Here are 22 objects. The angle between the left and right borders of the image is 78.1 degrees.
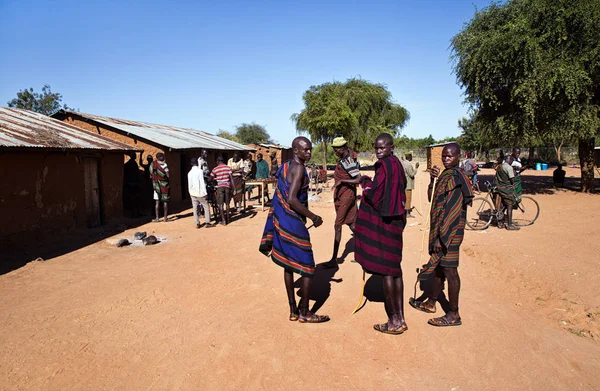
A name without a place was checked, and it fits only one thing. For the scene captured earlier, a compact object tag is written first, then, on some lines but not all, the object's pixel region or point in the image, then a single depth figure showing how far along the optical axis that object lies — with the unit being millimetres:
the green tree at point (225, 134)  44878
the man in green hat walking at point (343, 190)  5660
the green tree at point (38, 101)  37938
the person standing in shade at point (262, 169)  12812
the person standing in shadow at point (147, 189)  11844
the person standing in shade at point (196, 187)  8984
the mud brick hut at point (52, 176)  6891
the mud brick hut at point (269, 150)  27045
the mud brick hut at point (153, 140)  12016
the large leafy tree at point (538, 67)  12891
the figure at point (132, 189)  11031
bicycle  8633
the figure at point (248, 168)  13962
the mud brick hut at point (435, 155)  27889
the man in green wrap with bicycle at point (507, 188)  8281
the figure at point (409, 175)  8805
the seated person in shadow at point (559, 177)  17219
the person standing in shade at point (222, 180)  9531
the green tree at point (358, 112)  21297
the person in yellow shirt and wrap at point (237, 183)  10694
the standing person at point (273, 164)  14621
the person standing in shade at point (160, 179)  9523
